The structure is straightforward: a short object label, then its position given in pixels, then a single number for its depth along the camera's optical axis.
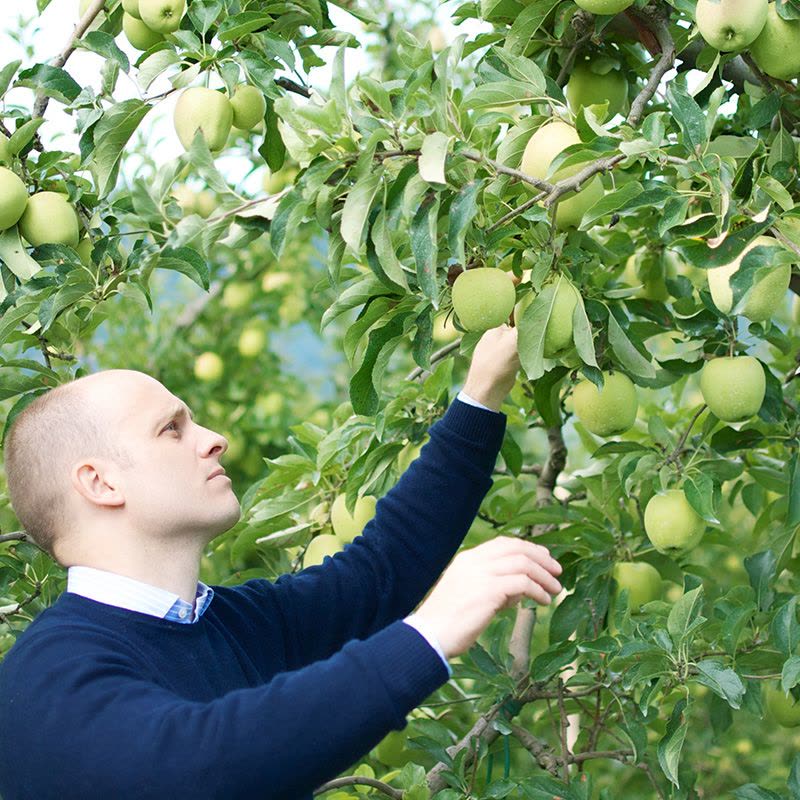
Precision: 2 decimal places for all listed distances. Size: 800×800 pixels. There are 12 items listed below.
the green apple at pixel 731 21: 1.36
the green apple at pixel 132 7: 1.64
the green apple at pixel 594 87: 1.69
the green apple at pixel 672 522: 1.61
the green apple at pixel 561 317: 1.39
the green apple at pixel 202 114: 1.53
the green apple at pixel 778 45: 1.42
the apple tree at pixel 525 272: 1.33
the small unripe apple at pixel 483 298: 1.36
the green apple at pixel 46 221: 1.58
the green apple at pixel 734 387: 1.54
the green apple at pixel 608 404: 1.60
